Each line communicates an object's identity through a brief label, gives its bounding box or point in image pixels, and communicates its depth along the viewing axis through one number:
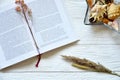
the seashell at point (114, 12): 0.83
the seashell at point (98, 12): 0.84
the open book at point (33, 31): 0.88
